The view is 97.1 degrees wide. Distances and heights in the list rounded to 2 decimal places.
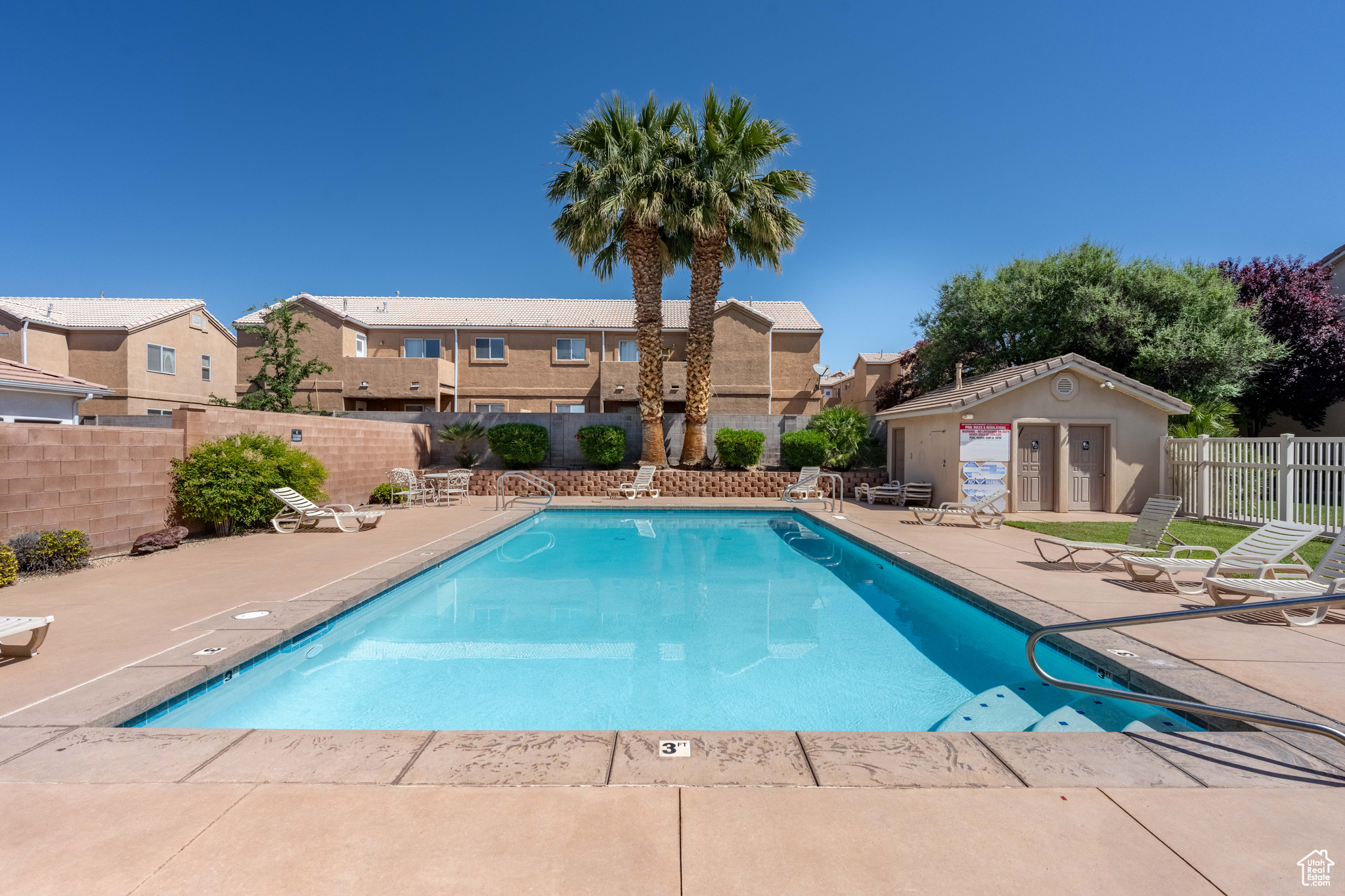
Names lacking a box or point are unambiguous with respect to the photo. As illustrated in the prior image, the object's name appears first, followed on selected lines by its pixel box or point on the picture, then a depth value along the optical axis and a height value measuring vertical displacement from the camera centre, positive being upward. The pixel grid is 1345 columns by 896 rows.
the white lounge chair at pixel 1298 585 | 5.57 -1.25
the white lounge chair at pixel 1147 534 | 7.99 -1.09
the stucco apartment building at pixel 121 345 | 23.88 +4.57
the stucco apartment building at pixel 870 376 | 36.34 +5.03
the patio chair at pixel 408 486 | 15.98 -0.85
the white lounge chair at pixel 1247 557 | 6.56 -1.15
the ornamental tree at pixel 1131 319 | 17.39 +4.30
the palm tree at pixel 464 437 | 19.91 +0.62
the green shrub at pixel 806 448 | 18.88 +0.23
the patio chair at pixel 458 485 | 16.61 -0.86
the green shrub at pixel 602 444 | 19.25 +0.35
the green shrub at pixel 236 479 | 10.02 -0.42
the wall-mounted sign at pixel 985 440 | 14.47 +0.38
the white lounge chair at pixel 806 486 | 16.73 -0.88
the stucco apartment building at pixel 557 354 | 27.72 +4.79
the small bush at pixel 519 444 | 19.38 +0.38
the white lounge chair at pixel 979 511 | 12.67 -1.26
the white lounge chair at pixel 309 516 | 11.19 -1.20
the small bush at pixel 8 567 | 6.76 -1.30
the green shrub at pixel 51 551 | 7.32 -1.23
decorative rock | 8.76 -1.30
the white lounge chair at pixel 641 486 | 17.64 -0.92
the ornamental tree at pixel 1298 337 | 21.19 +4.29
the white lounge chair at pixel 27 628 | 4.21 -1.30
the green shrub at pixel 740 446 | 18.72 +0.29
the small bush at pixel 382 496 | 16.39 -1.13
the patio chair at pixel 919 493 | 16.14 -1.02
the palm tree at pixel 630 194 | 16.39 +7.34
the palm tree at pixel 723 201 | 16.50 +7.17
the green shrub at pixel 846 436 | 19.16 +0.64
